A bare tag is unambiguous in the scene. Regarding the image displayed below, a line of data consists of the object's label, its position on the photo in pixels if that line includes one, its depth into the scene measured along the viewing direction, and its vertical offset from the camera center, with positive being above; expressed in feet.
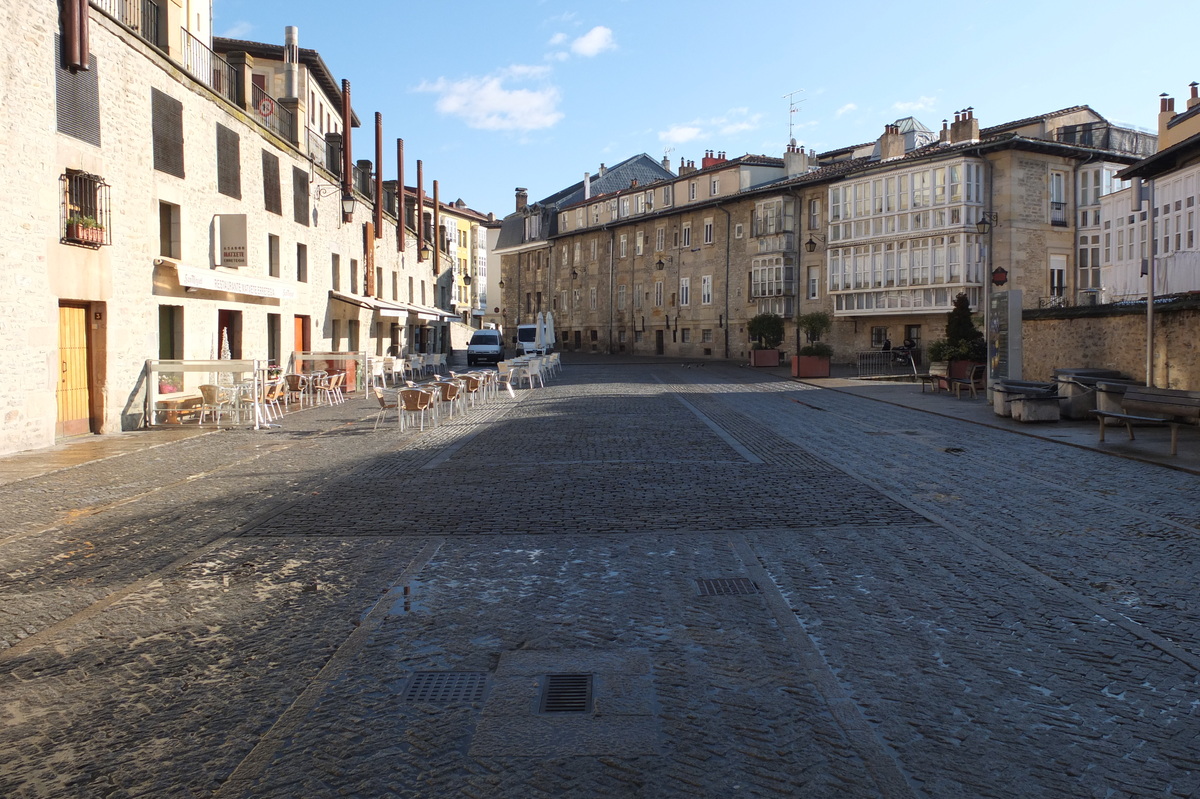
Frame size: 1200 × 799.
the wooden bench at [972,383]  76.59 -1.29
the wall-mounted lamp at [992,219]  129.29 +20.62
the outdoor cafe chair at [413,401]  52.26 -1.67
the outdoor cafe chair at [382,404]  54.19 -1.91
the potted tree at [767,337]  146.00 +4.96
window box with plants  45.75 +7.10
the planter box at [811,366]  117.08 +0.31
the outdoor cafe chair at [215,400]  56.18 -1.67
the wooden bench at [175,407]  55.36 -2.08
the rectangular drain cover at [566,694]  13.34 -4.78
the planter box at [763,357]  146.51 +1.85
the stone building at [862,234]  130.41 +21.92
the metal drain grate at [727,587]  19.35 -4.61
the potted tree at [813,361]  117.19 +0.94
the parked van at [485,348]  143.54 +3.48
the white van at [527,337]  169.68 +6.44
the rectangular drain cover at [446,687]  13.76 -4.78
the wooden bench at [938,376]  82.33 -0.76
